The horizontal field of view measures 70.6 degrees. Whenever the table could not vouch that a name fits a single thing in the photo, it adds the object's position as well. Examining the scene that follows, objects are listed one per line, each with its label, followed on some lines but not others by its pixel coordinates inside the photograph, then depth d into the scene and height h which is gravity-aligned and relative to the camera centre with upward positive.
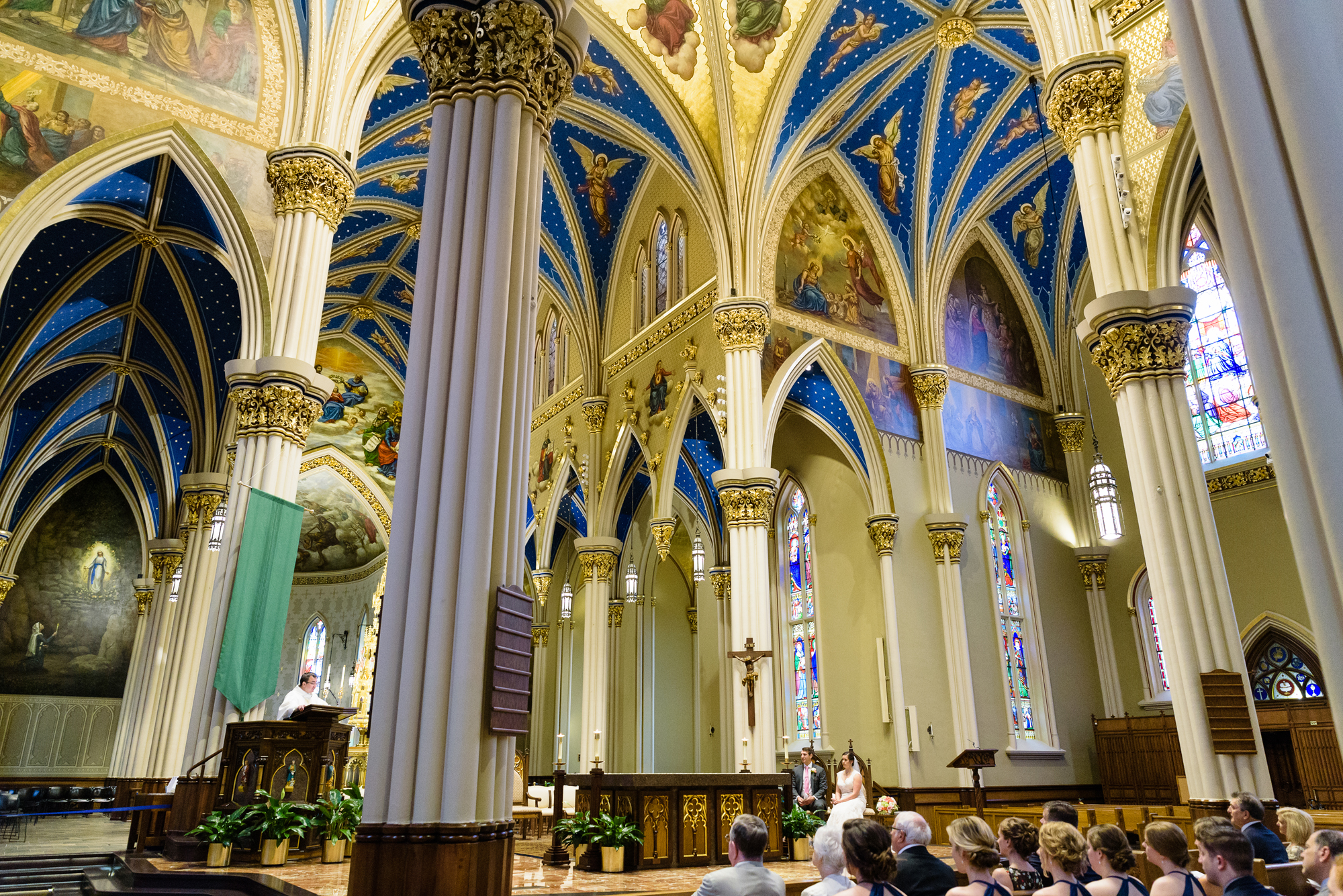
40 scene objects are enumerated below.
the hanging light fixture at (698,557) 14.70 +3.52
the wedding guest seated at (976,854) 3.49 -0.22
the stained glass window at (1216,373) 16.61 +7.01
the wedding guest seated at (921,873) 3.96 -0.31
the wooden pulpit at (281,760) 8.38 +0.33
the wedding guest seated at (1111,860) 3.56 -0.24
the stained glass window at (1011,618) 17.20 +3.08
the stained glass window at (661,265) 17.81 +9.42
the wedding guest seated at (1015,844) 3.96 -0.20
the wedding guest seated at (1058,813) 4.74 -0.09
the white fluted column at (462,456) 4.84 +1.87
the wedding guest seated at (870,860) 3.16 -0.20
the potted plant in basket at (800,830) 10.67 -0.37
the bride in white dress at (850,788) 8.78 +0.06
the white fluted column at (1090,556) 18.22 +4.46
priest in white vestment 9.40 +0.95
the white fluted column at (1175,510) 8.15 +2.45
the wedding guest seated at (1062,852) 3.53 -0.21
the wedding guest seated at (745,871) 3.60 -0.27
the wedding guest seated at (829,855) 3.85 -0.23
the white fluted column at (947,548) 15.84 +4.08
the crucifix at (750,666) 13.20 +1.70
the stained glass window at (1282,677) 15.48 +1.81
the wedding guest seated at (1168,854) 3.56 -0.22
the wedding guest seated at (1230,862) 3.38 -0.24
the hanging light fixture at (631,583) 15.77 +3.35
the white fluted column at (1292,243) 2.54 +1.47
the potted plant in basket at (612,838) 9.10 -0.38
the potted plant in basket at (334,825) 8.44 -0.23
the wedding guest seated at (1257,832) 5.54 -0.22
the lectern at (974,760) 10.47 +0.35
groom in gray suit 11.20 +0.10
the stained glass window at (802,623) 17.11 +3.02
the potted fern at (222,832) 7.89 -0.27
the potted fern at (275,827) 8.07 -0.23
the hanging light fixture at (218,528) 12.44 +3.46
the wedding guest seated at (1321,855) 3.92 -0.25
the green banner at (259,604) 9.05 +1.78
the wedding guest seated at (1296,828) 5.33 -0.19
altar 9.54 -0.13
